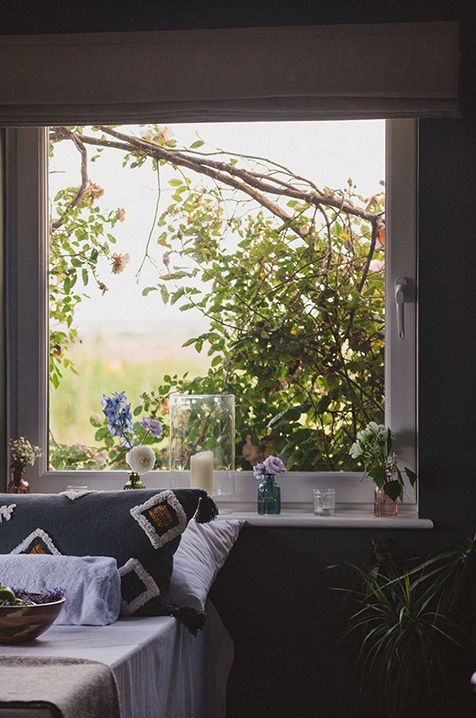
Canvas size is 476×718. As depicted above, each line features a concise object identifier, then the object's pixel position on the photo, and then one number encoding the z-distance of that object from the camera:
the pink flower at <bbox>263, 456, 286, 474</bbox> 3.49
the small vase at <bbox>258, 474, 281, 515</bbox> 3.52
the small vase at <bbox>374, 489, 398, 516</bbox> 3.48
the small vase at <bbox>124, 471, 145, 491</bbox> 3.48
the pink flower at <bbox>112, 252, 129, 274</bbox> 3.77
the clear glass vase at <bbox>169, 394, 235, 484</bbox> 3.60
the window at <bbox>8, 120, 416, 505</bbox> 3.59
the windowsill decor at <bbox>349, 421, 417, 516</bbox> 3.44
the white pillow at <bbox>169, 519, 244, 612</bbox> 2.99
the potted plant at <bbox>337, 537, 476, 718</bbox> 3.11
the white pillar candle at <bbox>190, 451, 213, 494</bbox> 3.50
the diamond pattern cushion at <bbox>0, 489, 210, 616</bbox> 2.91
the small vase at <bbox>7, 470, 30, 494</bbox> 3.56
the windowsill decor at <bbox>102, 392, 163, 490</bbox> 3.52
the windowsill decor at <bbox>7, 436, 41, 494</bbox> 3.55
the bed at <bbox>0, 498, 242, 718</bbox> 2.35
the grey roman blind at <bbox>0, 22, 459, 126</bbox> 3.43
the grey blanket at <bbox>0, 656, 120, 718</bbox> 2.01
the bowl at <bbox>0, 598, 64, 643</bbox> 2.47
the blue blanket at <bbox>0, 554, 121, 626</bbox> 2.75
